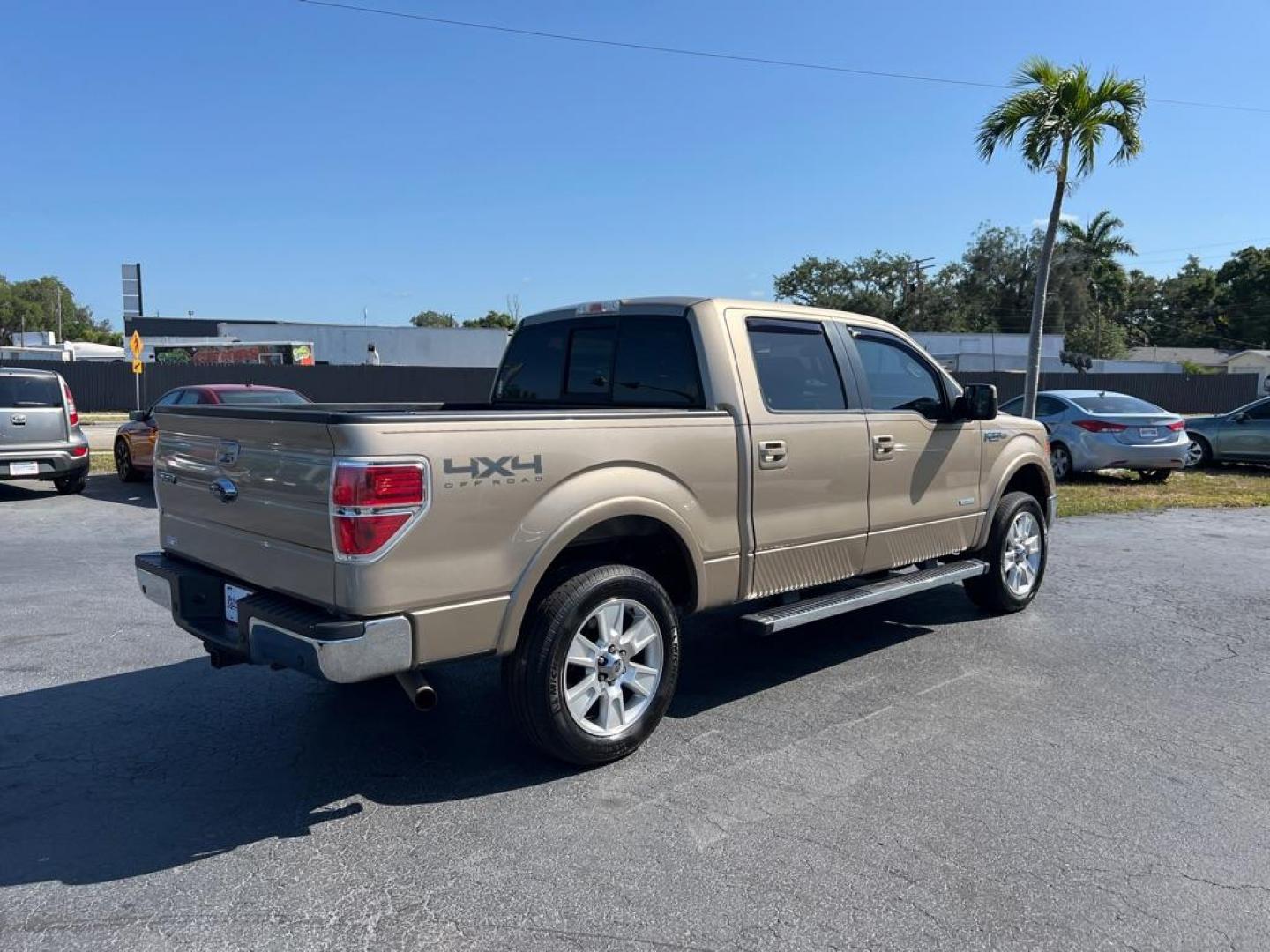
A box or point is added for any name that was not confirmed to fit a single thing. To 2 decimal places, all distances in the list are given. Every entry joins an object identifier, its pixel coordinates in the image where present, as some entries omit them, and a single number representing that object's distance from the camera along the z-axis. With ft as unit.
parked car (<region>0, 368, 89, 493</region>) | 39.29
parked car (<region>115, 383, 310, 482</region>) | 39.29
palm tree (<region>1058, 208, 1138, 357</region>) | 203.92
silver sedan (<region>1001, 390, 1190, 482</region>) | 45.24
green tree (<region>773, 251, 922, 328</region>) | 217.15
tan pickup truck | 11.12
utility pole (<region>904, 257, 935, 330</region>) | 217.15
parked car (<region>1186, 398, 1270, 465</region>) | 53.26
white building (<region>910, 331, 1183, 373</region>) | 164.25
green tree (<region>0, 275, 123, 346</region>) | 304.71
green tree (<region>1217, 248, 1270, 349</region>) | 247.70
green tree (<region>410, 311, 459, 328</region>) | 347.99
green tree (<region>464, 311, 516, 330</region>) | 319.35
